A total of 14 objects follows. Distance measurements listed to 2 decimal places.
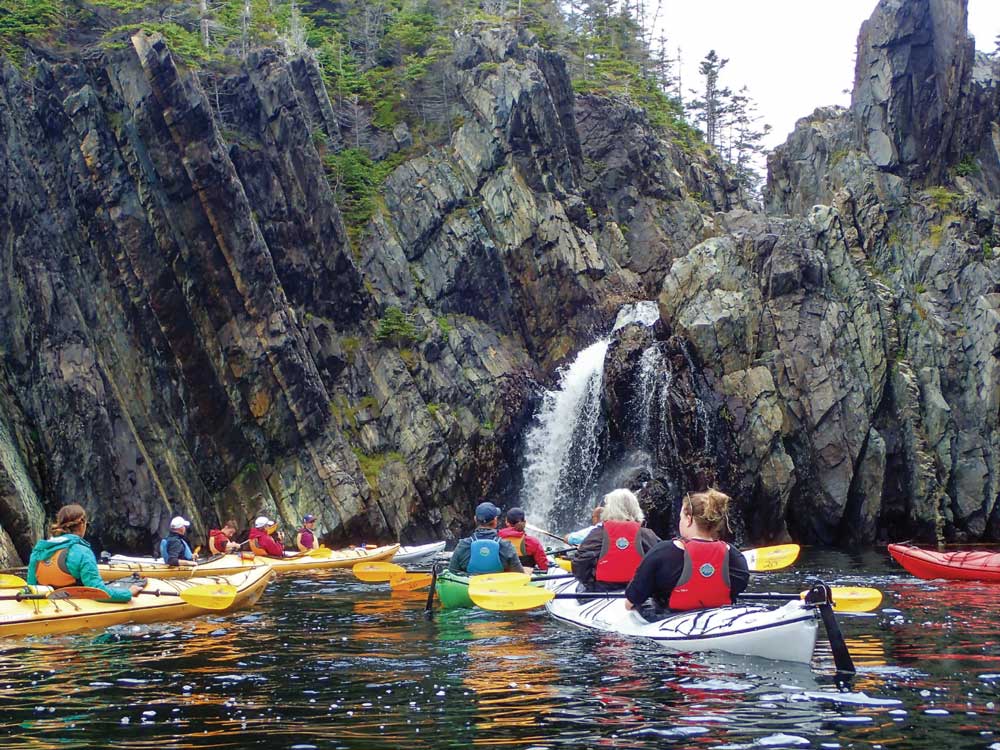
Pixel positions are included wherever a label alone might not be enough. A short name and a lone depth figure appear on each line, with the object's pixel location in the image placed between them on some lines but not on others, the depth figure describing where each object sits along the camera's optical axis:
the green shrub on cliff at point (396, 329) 35.03
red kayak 17.02
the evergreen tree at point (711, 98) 71.44
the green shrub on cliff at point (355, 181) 38.34
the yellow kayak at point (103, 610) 11.77
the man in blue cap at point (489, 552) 14.46
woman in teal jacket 12.48
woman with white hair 12.15
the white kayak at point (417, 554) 25.00
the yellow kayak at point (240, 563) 19.64
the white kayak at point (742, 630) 8.62
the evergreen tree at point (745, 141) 74.69
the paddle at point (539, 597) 11.02
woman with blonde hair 9.24
